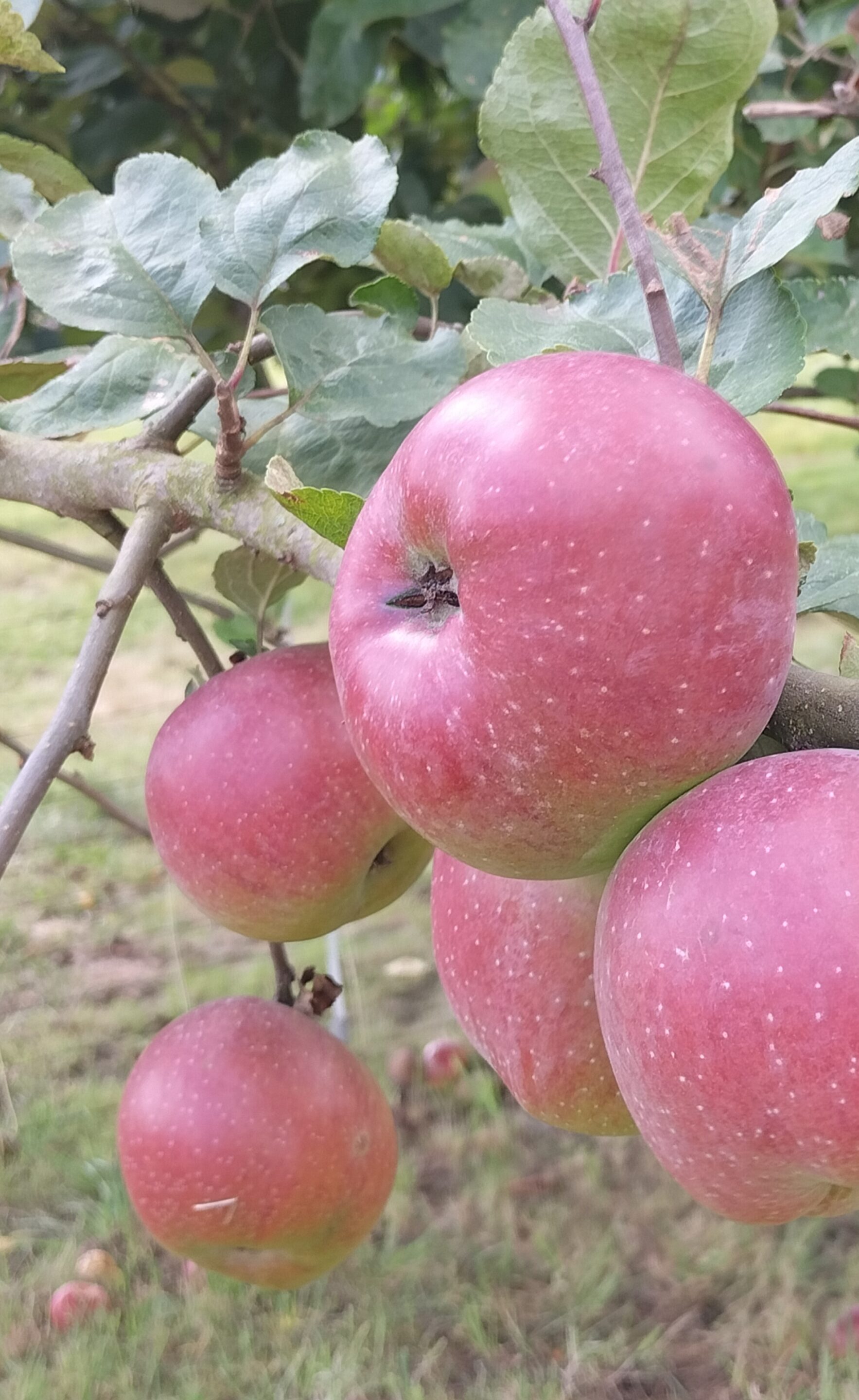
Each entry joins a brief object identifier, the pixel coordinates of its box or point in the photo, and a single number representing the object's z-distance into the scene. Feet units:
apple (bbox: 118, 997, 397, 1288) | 2.45
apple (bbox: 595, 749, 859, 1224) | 1.16
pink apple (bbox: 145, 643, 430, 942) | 2.02
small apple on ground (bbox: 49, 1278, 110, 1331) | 4.38
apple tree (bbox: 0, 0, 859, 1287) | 1.19
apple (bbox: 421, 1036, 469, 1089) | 5.86
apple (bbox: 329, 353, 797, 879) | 1.17
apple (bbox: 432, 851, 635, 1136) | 1.70
